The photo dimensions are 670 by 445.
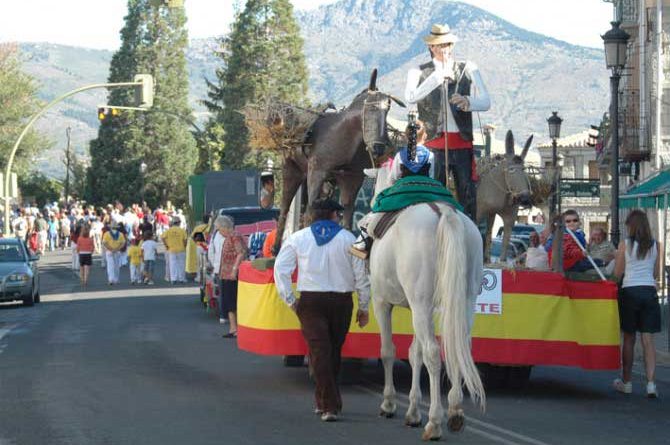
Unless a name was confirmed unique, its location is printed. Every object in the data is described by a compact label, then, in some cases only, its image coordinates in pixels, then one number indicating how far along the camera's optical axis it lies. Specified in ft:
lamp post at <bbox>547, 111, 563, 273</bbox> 49.16
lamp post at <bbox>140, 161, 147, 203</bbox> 317.46
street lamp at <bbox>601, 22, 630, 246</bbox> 80.94
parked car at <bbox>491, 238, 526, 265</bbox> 88.69
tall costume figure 48.03
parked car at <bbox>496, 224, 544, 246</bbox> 127.42
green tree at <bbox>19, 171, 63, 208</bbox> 324.19
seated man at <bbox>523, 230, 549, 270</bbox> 50.98
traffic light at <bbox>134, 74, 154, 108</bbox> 147.13
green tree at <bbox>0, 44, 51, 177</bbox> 283.18
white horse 37.40
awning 85.12
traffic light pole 143.17
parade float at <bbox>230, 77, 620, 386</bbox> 47.16
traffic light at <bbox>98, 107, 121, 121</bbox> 157.28
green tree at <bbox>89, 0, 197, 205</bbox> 314.96
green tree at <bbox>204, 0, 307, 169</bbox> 256.73
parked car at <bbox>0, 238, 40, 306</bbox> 102.63
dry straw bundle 50.70
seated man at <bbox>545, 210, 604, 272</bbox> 51.90
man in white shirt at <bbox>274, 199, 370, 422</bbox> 42.24
